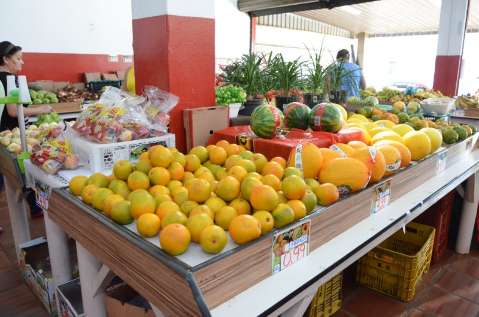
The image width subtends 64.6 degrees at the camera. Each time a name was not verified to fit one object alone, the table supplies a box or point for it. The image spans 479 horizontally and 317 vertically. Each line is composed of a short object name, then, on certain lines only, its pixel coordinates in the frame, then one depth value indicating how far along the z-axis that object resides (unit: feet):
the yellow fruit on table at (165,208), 3.88
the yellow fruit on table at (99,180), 4.67
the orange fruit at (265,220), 3.68
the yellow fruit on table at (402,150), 5.82
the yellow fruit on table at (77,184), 4.76
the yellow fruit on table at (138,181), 4.43
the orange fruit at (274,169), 4.60
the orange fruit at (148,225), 3.68
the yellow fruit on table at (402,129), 6.86
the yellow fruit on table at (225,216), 3.80
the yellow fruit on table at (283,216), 3.78
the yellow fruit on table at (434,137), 6.78
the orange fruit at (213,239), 3.36
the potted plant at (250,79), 8.57
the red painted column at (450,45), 24.52
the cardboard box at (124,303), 4.82
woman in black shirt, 10.71
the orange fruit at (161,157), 4.75
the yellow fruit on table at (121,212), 3.93
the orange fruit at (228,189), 4.16
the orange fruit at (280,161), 5.04
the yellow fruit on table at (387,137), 6.23
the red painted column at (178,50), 6.86
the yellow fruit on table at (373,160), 4.94
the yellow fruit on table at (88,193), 4.43
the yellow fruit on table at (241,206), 4.01
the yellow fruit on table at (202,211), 3.78
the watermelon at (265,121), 5.91
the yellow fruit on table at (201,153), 5.30
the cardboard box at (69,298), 5.93
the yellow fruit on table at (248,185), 4.09
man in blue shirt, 9.83
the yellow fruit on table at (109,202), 4.06
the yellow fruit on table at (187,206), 3.94
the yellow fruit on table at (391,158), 5.39
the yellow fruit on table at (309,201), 4.14
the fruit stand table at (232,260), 3.19
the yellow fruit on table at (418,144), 6.24
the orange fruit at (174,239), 3.34
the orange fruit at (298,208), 3.91
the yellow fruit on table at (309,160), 4.88
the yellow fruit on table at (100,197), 4.23
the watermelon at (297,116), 6.53
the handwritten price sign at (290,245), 3.74
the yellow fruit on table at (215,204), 3.98
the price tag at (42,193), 5.94
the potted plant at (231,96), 8.50
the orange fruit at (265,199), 3.85
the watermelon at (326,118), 6.16
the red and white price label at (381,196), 5.16
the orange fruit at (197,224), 3.57
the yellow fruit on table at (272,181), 4.28
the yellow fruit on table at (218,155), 5.23
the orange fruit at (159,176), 4.52
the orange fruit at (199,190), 4.09
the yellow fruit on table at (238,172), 4.43
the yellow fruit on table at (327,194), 4.39
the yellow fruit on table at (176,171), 4.69
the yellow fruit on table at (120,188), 4.41
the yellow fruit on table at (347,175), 4.65
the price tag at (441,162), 7.00
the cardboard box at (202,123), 6.91
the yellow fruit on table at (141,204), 3.91
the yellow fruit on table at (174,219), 3.68
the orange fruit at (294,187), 4.10
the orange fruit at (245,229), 3.49
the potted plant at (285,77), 8.65
